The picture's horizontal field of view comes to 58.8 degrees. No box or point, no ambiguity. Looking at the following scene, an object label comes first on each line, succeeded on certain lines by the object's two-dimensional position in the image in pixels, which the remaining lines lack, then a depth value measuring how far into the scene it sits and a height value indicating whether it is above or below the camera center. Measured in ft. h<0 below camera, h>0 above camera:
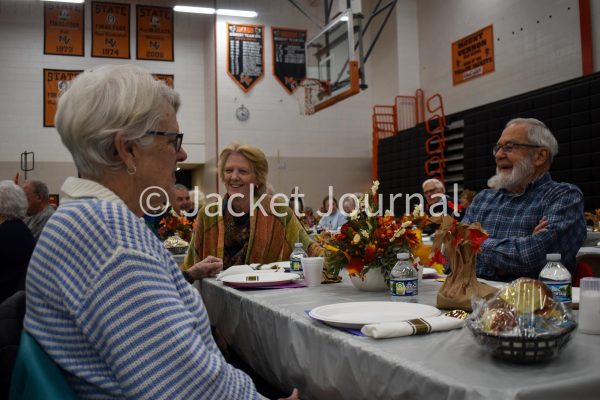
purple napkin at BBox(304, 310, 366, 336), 3.98 -0.82
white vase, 5.99 -0.66
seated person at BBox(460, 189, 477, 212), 20.95 +0.91
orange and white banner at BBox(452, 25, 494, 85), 28.84 +9.28
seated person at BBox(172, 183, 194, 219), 21.26 +1.02
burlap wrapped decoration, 4.74 -0.36
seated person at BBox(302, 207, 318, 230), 25.78 +0.21
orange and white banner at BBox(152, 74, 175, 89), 36.04 +10.25
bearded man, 7.32 +0.13
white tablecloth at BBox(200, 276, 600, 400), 2.86 -0.88
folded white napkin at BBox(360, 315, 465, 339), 3.75 -0.75
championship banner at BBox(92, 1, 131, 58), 34.78 +13.08
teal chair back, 2.85 -0.80
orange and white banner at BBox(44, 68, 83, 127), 33.86 +9.20
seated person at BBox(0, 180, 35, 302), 9.52 -0.41
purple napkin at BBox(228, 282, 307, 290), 6.56 -0.76
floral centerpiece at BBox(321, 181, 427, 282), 5.90 -0.19
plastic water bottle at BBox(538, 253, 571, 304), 4.71 -0.53
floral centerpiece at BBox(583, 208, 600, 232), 16.56 -0.05
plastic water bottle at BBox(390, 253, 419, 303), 5.22 -0.59
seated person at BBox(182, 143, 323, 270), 9.10 +0.00
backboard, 26.40 +8.55
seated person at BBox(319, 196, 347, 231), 26.27 +0.24
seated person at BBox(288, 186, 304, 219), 29.71 +1.22
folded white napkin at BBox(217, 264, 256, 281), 7.54 -0.66
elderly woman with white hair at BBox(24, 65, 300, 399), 2.85 -0.35
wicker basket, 3.06 -0.74
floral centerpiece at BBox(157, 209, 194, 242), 15.97 -0.02
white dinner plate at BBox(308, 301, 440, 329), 4.15 -0.76
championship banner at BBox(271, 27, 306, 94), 36.11 +11.52
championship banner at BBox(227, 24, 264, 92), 34.99 +11.39
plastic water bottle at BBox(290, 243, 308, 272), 7.63 -0.51
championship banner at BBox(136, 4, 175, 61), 35.53 +13.11
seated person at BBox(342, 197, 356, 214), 21.28 +0.74
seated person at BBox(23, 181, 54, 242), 15.14 +0.81
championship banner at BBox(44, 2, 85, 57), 34.04 +12.94
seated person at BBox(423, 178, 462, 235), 20.89 +1.30
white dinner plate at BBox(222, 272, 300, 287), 6.53 -0.68
